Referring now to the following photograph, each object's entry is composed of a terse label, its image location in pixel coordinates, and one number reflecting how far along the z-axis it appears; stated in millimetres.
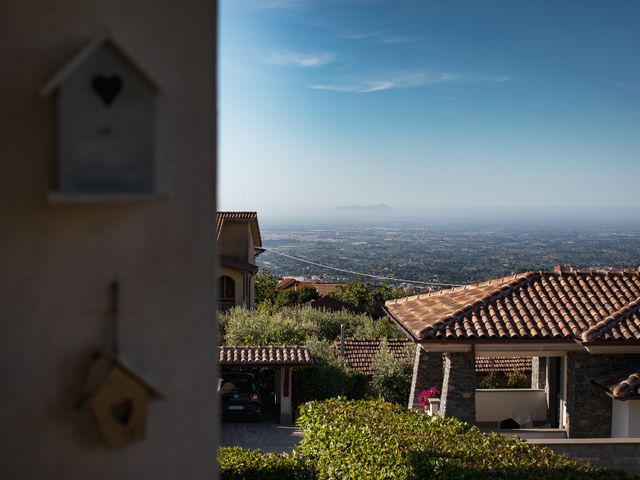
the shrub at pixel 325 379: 19906
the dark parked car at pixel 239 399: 18452
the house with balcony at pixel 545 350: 12688
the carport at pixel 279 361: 18828
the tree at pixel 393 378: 20141
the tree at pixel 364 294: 44188
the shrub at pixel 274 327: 22547
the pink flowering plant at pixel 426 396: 13733
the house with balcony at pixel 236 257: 28562
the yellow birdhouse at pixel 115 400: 2049
